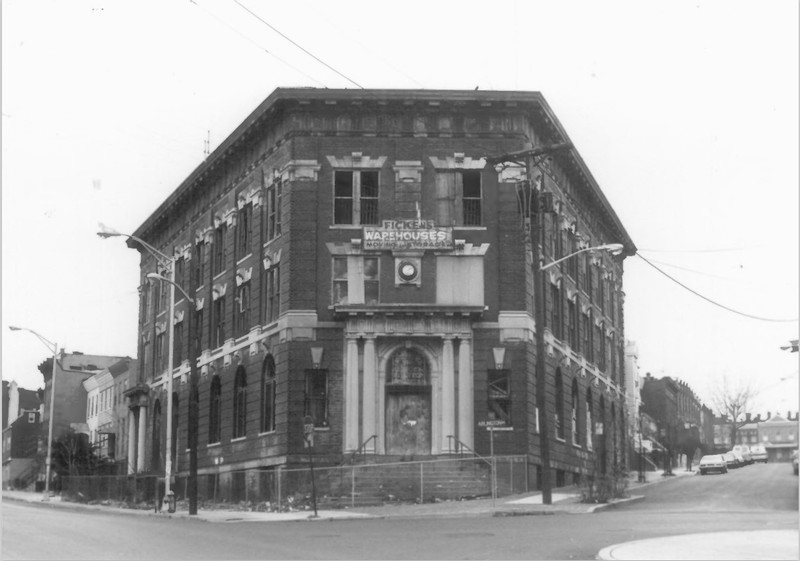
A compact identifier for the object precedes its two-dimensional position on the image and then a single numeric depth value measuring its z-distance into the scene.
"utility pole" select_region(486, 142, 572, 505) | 31.66
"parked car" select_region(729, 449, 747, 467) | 71.45
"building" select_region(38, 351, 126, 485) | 85.62
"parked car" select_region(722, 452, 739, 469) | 67.98
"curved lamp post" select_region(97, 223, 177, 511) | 35.56
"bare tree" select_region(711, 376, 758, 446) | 104.05
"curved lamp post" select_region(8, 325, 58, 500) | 46.05
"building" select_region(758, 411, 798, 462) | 137.50
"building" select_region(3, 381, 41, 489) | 84.56
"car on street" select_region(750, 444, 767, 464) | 82.61
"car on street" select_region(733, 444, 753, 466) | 76.12
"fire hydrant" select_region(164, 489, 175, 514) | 37.41
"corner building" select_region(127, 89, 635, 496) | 38.28
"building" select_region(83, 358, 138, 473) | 69.75
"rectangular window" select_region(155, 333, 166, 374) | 56.25
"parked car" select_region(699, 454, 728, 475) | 58.92
